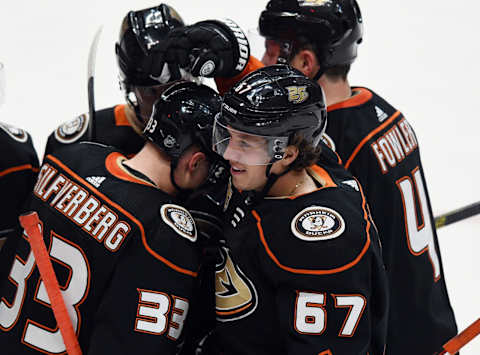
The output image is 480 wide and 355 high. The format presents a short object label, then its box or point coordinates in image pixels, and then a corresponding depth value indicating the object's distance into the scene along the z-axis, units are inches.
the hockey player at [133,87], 359.6
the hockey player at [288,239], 338.3
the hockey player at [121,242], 344.7
